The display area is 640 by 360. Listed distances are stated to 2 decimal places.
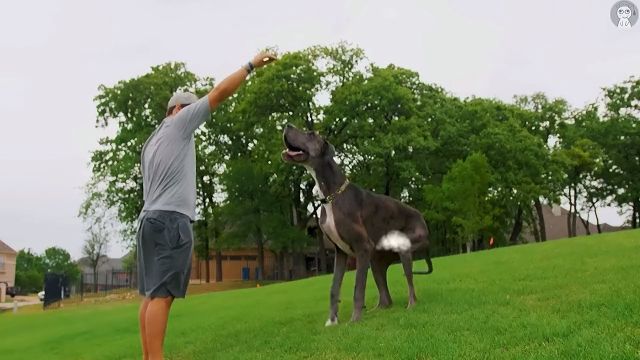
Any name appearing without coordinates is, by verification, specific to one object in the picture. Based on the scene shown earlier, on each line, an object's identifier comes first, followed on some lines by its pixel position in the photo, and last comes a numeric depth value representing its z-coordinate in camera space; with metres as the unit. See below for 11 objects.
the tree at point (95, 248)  73.94
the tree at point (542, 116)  47.97
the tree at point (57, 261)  105.31
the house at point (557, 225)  74.62
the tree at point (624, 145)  47.12
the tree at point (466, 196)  36.66
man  4.89
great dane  7.50
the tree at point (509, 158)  40.97
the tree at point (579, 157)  45.09
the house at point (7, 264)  72.06
